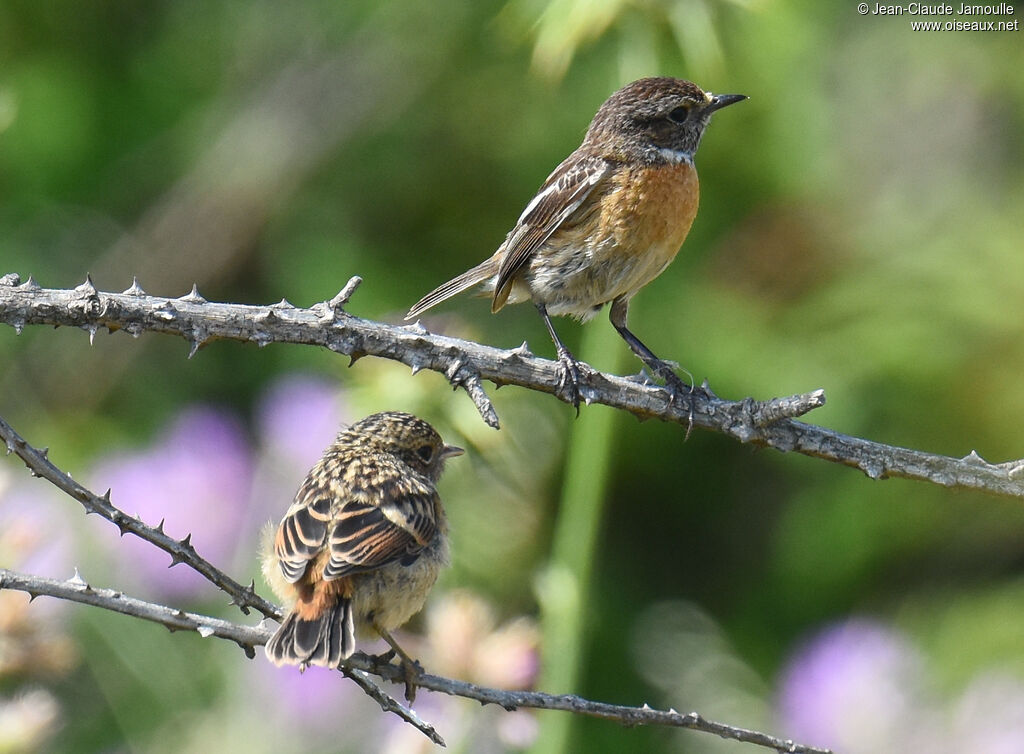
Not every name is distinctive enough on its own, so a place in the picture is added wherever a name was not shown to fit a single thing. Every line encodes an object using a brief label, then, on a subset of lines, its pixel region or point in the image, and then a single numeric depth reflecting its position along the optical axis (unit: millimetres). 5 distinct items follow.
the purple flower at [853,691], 9187
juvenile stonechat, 6590
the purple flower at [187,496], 10242
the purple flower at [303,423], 9687
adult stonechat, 8422
